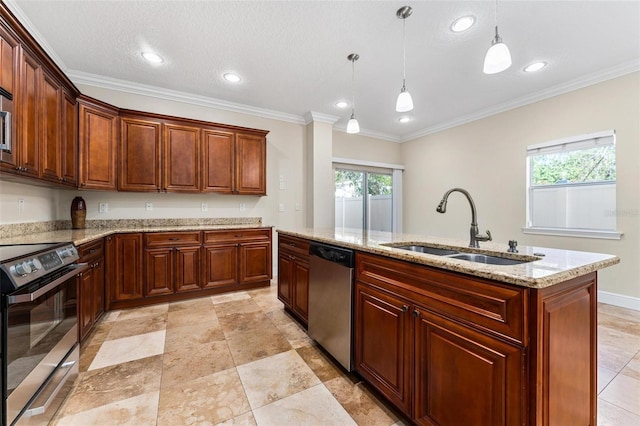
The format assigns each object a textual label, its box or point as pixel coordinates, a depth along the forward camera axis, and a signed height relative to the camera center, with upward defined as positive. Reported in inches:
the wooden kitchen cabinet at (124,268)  114.3 -24.2
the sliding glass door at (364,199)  214.5 +10.3
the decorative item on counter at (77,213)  119.6 -0.1
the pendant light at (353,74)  108.0 +63.8
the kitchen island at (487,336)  37.3 -20.6
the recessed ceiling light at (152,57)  109.0 +63.9
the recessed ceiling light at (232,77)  125.8 +64.2
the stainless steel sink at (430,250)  69.1 -10.3
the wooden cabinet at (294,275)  96.7 -24.5
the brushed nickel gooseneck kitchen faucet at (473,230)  67.3 -4.8
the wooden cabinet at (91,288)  83.0 -25.8
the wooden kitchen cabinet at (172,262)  123.1 -23.5
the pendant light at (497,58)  61.8 +35.7
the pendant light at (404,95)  81.7 +35.2
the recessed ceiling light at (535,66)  115.8 +63.4
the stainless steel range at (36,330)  44.0 -22.6
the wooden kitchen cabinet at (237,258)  136.6 -24.4
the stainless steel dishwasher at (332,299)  71.4 -25.2
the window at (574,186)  124.1 +12.5
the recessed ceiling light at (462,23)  88.7 +63.3
